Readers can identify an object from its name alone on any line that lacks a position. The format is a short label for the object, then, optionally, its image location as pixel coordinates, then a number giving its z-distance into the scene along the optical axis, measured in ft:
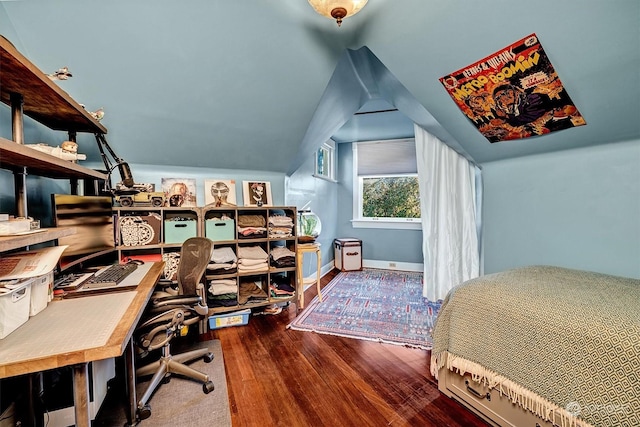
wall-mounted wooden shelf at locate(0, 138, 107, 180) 2.91
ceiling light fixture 4.35
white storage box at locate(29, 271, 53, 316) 3.48
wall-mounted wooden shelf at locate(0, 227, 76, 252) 2.74
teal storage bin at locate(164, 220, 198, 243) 7.84
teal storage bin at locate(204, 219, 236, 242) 8.31
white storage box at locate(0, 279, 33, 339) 2.93
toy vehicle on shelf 7.22
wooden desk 2.54
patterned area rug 7.66
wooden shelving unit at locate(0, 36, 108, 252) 2.98
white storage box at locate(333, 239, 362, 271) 14.55
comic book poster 4.99
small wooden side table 9.54
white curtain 9.16
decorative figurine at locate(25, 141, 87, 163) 4.06
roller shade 14.57
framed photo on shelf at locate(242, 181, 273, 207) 9.70
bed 3.11
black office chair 4.73
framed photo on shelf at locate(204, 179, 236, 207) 9.09
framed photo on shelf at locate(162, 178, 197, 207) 8.63
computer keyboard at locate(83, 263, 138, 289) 4.71
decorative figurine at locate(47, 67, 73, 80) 3.98
